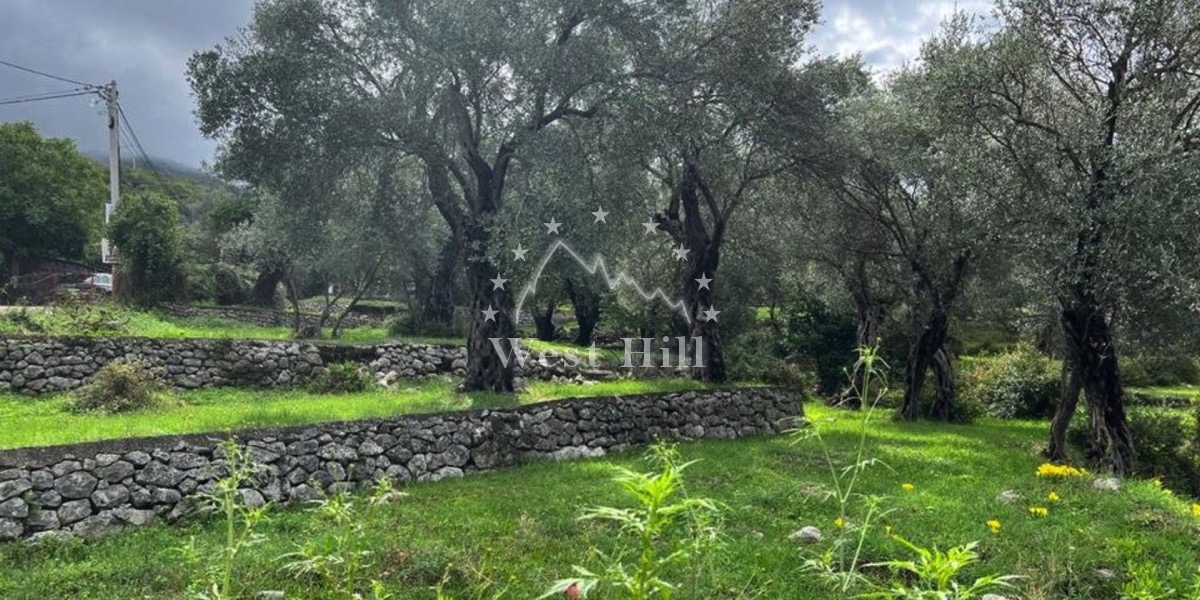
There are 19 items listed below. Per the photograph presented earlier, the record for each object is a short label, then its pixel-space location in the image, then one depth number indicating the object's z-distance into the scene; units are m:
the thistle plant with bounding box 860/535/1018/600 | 1.94
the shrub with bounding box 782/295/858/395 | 21.55
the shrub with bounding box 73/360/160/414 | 11.95
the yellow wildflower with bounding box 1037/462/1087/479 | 8.84
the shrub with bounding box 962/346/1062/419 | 19.16
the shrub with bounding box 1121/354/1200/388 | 23.62
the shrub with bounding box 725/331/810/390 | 20.48
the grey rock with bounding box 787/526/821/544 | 6.51
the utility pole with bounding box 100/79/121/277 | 27.67
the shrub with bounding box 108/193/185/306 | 25.55
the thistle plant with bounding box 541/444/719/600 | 1.79
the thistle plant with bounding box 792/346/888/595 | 2.42
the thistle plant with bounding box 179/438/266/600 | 2.47
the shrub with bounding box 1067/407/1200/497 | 11.66
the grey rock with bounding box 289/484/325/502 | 7.84
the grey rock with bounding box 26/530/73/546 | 6.20
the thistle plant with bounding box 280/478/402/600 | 2.64
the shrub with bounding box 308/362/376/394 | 15.72
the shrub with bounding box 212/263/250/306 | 32.97
